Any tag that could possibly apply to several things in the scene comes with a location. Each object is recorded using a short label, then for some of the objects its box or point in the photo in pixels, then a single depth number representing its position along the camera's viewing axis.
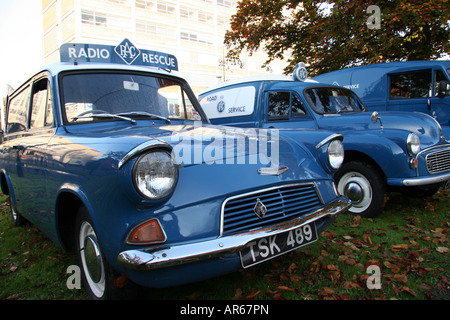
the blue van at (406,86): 6.86
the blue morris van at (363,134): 3.88
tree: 8.62
